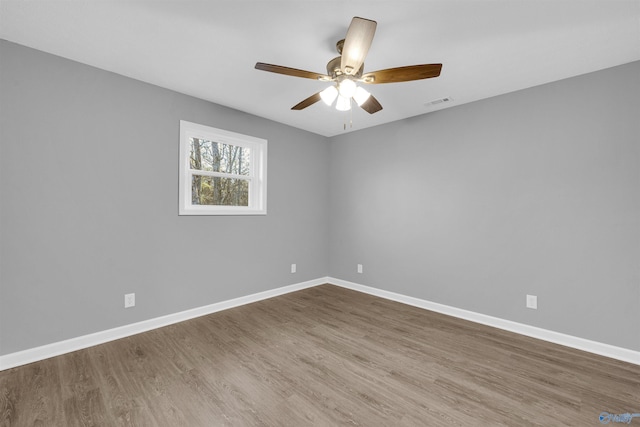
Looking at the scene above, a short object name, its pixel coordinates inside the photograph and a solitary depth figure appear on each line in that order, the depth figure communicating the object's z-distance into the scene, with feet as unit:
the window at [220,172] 10.28
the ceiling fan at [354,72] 5.19
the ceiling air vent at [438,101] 10.19
